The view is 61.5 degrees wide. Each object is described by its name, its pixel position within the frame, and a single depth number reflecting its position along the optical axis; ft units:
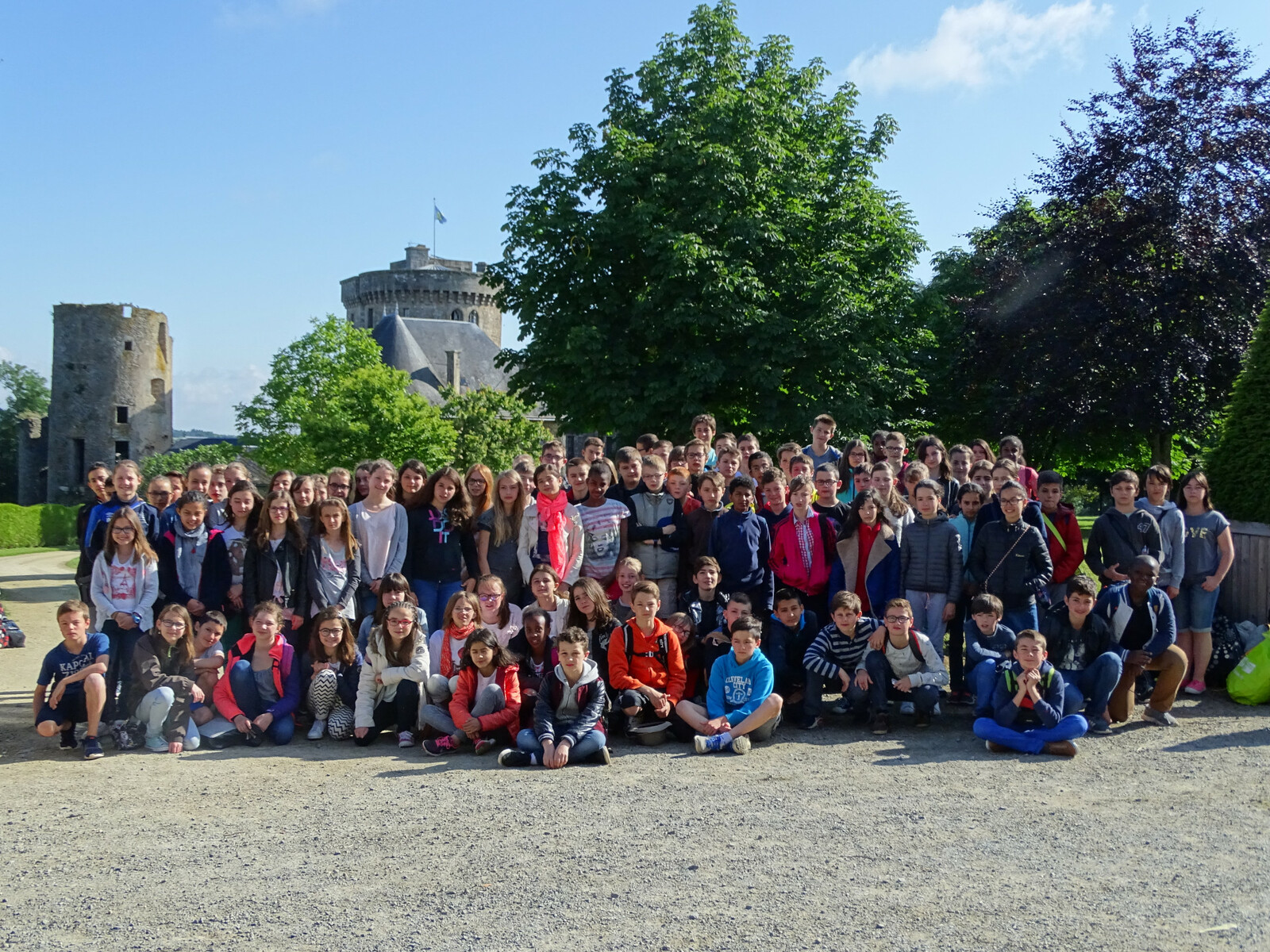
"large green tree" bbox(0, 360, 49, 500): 231.91
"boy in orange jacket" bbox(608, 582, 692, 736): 25.72
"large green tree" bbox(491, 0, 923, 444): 65.41
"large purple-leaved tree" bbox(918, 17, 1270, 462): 60.95
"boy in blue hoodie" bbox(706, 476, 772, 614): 28.22
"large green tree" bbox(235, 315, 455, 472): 122.62
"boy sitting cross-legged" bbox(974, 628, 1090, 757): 23.84
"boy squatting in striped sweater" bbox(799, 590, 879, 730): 26.86
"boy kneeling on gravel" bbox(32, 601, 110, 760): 25.43
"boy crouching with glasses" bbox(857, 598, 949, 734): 26.27
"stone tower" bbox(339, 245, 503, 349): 268.21
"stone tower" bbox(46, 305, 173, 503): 178.19
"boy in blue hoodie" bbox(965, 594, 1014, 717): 25.32
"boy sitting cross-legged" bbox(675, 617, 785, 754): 24.95
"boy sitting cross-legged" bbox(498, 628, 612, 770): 23.65
